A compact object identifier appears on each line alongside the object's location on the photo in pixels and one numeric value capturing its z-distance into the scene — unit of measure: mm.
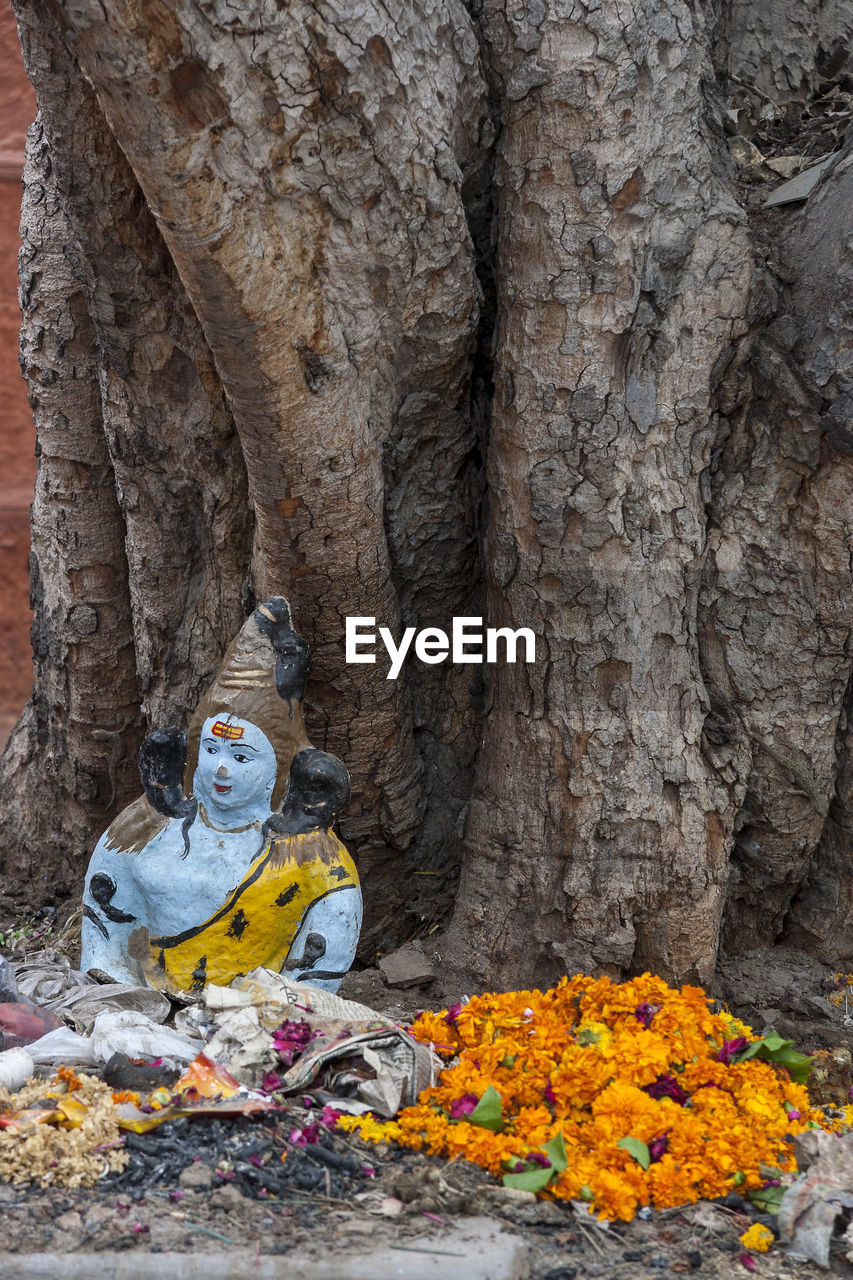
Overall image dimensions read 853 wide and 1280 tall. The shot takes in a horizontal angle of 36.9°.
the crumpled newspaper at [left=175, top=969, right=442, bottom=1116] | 2826
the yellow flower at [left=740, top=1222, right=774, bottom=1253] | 2486
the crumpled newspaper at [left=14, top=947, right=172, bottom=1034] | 3283
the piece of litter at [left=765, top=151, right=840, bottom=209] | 3656
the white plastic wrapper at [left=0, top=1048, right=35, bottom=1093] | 2852
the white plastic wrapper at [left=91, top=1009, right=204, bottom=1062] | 2988
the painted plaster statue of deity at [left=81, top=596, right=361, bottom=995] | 3389
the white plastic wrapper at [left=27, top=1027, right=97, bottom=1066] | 3016
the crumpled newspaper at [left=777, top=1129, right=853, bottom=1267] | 2490
